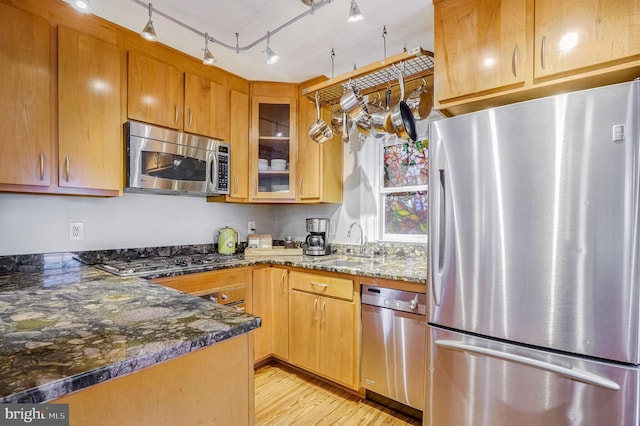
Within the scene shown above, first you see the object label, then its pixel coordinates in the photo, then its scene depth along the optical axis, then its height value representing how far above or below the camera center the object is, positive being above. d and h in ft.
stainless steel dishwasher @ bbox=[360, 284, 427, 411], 5.74 -2.57
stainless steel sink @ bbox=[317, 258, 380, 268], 7.13 -1.30
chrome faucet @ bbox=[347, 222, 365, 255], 8.44 -0.85
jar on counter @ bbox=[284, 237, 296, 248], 9.45 -1.07
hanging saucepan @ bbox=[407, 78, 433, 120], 6.35 +2.15
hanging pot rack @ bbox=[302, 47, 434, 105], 5.82 +2.77
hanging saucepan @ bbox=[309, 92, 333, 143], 7.68 +1.85
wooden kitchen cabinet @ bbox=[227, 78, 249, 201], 8.32 +1.83
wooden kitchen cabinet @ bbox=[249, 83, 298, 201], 8.71 +1.81
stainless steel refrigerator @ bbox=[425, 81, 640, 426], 3.48 -0.66
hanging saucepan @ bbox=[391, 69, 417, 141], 6.12 +1.72
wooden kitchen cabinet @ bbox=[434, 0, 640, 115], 3.92 +2.23
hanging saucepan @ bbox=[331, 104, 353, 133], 7.34 +2.04
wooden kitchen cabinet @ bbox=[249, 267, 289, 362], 7.74 -2.56
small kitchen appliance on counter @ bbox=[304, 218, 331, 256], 8.56 -0.83
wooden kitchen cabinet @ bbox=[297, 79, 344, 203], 8.34 +1.20
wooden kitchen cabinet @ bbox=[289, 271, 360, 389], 6.58 -2.66
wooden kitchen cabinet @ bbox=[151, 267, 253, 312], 6.31 -1.61
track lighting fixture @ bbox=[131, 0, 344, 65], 4.54 +3.33
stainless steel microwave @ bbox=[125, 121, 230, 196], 6.49 +0.99
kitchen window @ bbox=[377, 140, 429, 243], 7.80 +0.42
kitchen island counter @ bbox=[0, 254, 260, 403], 1.99 -1.08
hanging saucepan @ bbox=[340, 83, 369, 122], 6.72 +2.19
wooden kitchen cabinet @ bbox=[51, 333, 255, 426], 2.17 -1.46
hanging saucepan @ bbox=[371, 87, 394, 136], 6.37 +1.77
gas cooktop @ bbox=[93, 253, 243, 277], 5.97 -1.24
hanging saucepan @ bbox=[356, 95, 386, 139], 6.73 +1.84
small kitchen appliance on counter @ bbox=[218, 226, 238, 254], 8.90 -0.97
